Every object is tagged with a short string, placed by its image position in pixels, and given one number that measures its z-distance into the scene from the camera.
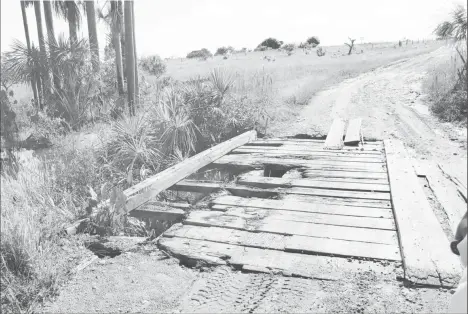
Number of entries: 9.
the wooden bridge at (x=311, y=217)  3.11
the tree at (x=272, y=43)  64.62
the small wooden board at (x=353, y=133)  7.46
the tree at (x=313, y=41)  69.34
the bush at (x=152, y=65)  27.92
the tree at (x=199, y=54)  56.21
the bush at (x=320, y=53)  46.22
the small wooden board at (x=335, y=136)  7.31
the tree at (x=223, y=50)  62.12
